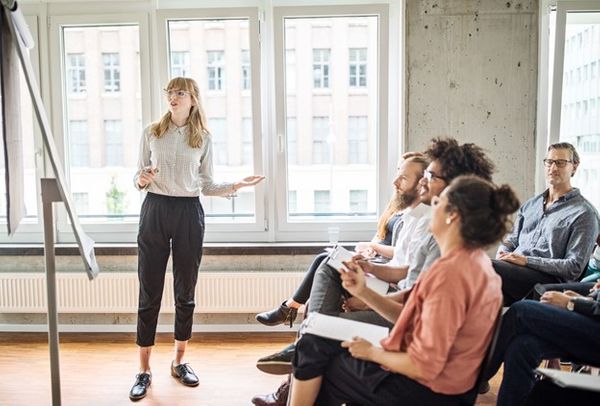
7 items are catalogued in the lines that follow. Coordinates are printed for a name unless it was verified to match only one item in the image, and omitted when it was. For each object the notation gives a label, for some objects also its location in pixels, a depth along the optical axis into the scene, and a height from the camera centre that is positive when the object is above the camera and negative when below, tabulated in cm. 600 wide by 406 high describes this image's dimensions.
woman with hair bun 150 -51
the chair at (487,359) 160 -66
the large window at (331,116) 369 +14
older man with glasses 268 -53
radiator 358 -101
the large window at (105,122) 373 +12
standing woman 285 -39
